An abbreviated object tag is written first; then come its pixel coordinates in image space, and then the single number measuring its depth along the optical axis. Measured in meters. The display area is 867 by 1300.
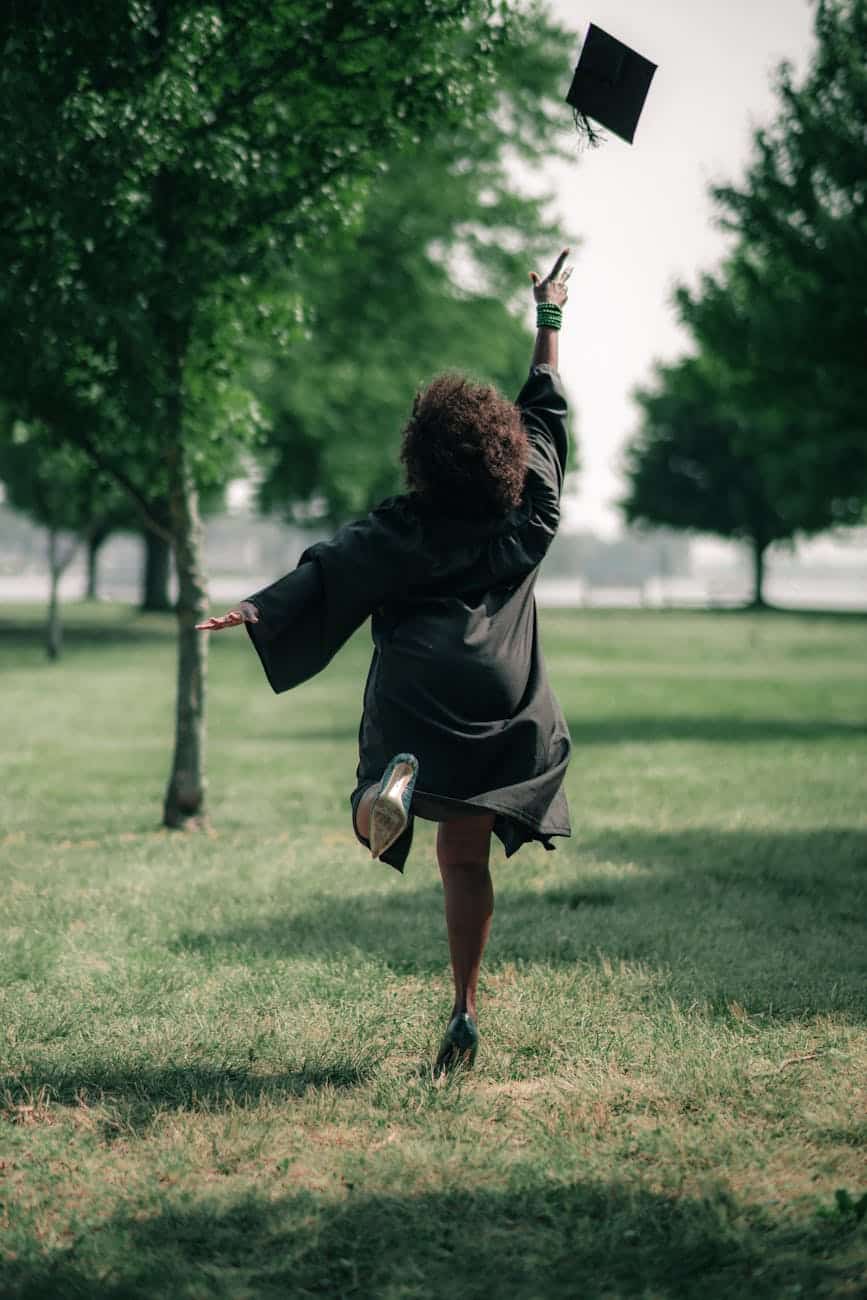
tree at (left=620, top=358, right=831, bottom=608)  57.78
